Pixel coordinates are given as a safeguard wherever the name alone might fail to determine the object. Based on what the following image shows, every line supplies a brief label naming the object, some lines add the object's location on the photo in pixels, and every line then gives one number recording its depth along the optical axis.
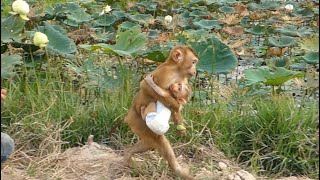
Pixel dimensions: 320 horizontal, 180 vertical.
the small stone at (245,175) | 5.94
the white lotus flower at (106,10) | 9.80
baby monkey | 5.32
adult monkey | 5.38
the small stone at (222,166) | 6.13
